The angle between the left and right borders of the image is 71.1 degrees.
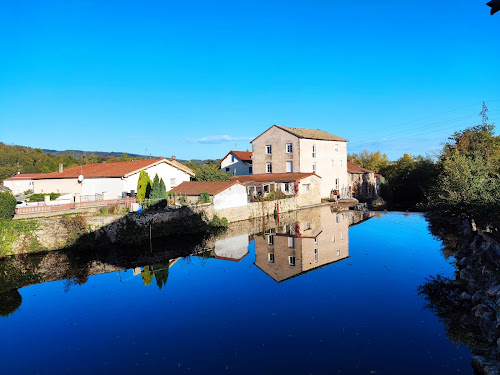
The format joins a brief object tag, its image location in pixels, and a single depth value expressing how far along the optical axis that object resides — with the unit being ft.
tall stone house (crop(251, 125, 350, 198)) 148.46
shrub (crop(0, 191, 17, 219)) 69.05
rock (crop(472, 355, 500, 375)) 26.14
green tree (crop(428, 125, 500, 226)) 56.49
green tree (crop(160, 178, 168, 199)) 93.76
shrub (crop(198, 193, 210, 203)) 97.71
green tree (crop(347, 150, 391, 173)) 251.19
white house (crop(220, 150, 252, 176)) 177.47
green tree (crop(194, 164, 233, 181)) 140.88
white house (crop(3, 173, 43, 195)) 161.78
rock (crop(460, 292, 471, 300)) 40.68
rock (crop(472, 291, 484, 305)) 38.06
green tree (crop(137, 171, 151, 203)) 97.86
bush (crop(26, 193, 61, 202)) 105.66
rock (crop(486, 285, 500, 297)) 33.89
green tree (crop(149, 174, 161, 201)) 93.09
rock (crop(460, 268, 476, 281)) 45.07
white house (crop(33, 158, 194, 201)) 110.73
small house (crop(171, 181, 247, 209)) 99.87
